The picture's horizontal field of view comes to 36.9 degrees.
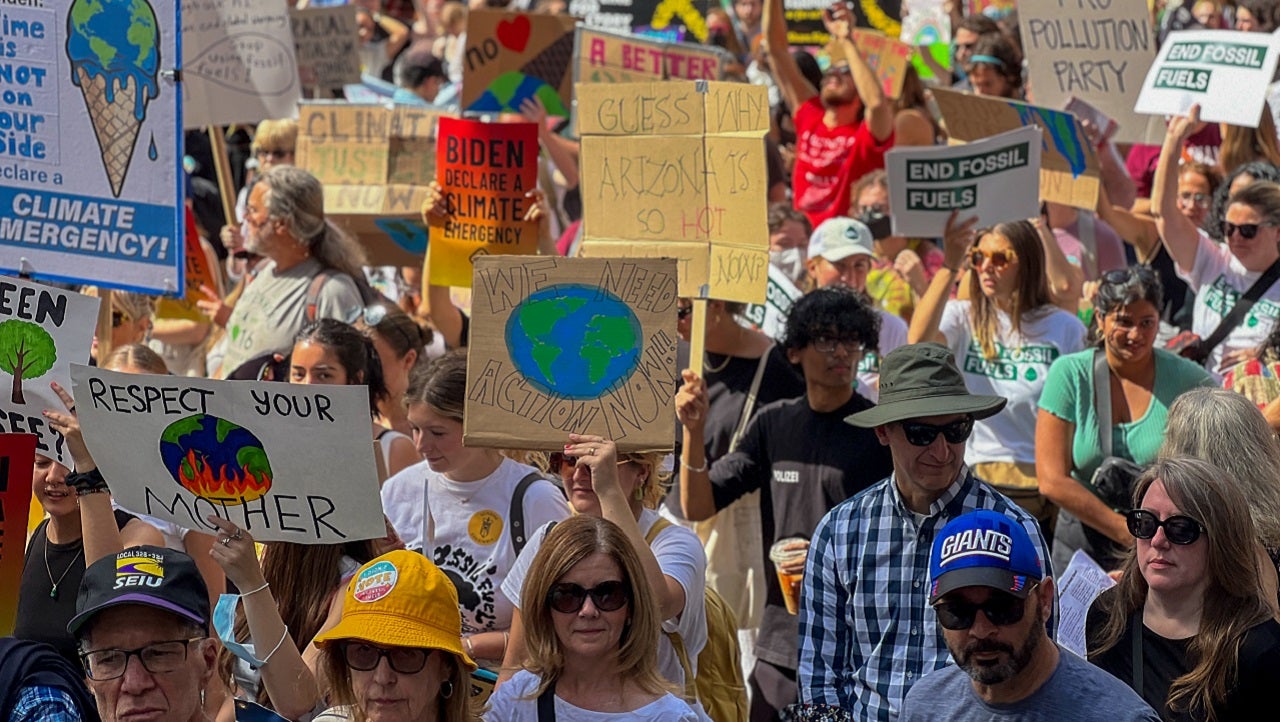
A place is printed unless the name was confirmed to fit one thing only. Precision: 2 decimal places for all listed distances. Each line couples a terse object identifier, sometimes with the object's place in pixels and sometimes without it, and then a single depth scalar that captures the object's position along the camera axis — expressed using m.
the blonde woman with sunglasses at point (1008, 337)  7.58
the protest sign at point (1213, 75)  8.86
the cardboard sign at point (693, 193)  6.78
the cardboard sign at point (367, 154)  10.20
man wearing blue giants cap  4.00
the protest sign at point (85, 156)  6.27
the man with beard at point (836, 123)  10.73
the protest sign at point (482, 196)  7.80
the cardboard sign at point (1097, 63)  9.42
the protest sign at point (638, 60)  10.24
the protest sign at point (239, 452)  4.87
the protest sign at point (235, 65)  10.02
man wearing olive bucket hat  4.95
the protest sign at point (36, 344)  5.40
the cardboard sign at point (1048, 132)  8.80
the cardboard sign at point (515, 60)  10.71
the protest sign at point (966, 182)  7.91
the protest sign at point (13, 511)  4.66
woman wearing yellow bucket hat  4.26
